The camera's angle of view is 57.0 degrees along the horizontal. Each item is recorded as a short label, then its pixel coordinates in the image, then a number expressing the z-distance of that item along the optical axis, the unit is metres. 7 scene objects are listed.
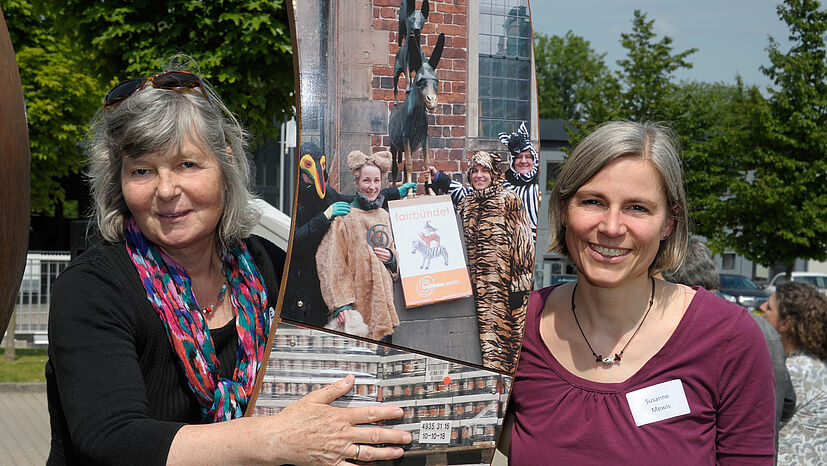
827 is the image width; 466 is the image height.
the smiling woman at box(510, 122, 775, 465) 1.85
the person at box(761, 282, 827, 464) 3.82
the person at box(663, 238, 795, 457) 3.69
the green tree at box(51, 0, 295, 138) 6.25
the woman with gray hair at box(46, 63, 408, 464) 1.53
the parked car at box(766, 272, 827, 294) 22.88
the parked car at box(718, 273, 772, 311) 18.14
